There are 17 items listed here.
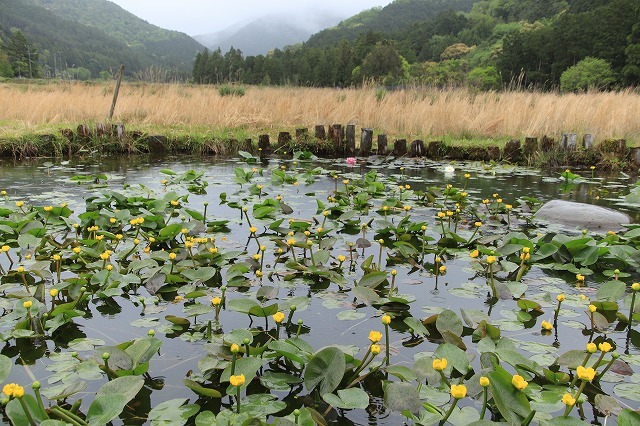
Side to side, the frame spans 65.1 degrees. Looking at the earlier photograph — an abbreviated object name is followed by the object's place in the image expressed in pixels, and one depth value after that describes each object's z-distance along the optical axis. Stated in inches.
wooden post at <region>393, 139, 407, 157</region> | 352.5
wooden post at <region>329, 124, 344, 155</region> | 365.7
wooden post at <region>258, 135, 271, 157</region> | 364.8
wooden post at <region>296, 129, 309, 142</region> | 366.8
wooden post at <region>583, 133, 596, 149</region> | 327.0
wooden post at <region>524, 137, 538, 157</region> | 330.0
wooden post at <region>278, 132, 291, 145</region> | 365.4
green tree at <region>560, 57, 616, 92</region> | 1118.8
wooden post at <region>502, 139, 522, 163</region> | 335.6
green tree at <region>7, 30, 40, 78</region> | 2049.7
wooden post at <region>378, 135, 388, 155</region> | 354.6
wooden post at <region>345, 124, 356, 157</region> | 360.6
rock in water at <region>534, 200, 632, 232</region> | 174.9
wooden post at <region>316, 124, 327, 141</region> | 367.2
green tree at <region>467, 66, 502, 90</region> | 1470.8
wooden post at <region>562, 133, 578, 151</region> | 324.8
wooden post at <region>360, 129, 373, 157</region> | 358.3
